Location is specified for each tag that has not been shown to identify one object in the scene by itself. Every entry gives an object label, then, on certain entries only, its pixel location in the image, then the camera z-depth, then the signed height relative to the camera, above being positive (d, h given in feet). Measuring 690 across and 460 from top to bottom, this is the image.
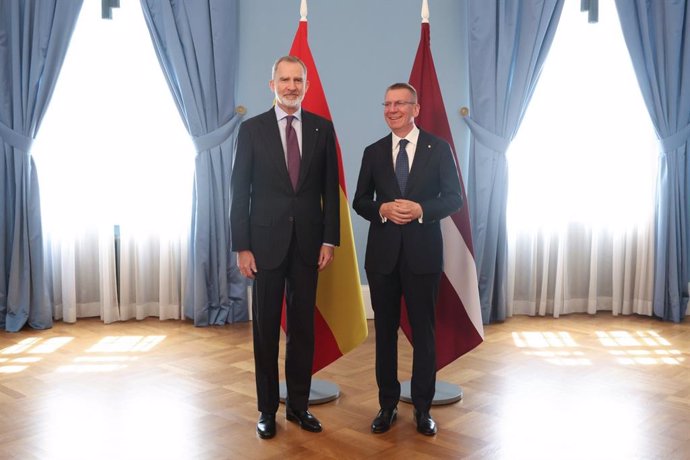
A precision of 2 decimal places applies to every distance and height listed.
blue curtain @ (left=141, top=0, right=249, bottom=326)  16.43 +1.84
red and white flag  11.41 -1.17
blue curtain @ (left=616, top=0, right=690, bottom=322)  17.37 +2.02
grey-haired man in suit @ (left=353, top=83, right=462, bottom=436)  9.85 -0.48
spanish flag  11.42 -1.61
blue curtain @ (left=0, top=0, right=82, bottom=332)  15.83 +1.50
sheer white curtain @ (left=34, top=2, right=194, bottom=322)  16.52 +0.57
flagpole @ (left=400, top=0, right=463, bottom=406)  11.34 -2.99
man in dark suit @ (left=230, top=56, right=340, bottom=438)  9.79 -0.18
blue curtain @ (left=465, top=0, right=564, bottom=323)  17.11 +2.25
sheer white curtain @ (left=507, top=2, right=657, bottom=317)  17.72 +0.44
